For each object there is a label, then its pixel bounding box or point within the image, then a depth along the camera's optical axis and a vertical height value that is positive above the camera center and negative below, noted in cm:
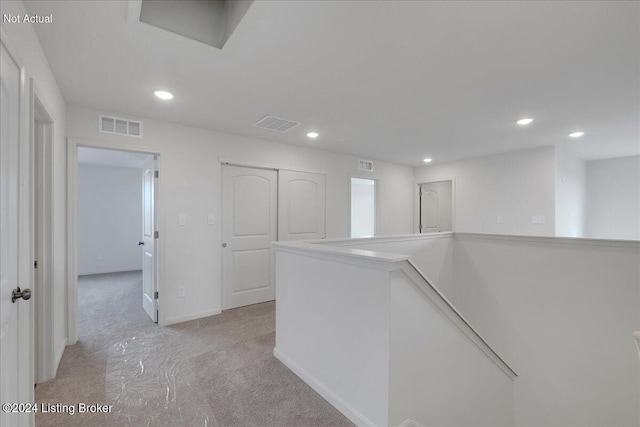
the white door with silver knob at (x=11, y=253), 117 -18
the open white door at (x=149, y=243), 328 -37
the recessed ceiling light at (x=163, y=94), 247 +109
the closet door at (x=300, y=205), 424 +12
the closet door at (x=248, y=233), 372 -29
